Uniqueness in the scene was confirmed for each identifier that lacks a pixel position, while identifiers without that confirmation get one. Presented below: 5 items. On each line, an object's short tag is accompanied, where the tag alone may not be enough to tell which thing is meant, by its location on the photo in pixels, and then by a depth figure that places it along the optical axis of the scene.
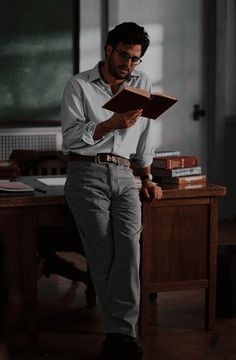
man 5.53
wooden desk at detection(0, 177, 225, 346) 5.66
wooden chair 6.56
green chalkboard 8.89
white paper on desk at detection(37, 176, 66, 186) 6.19
